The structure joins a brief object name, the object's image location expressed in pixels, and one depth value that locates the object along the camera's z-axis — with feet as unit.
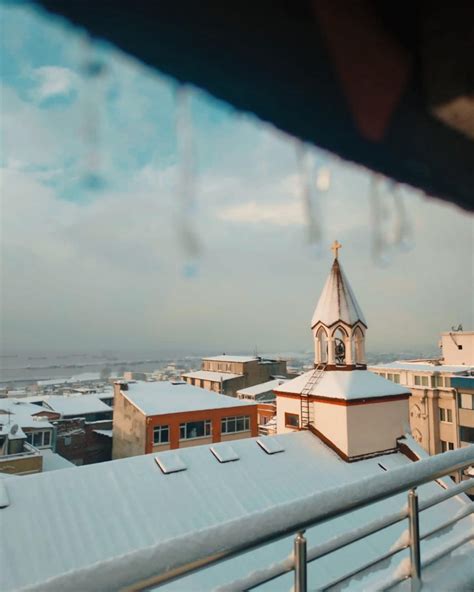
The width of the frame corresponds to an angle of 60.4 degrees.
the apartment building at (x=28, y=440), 38.12
